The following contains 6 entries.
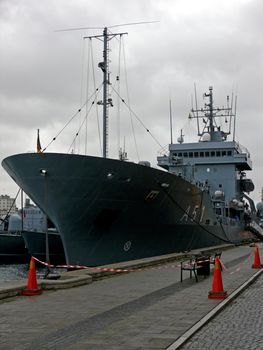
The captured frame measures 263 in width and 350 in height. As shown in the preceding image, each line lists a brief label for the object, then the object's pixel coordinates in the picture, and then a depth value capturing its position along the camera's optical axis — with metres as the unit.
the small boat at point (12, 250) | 36.69
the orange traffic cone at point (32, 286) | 10.23
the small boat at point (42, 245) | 32.91
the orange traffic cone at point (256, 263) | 16.75
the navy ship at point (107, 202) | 18.78
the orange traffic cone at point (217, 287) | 9.85
